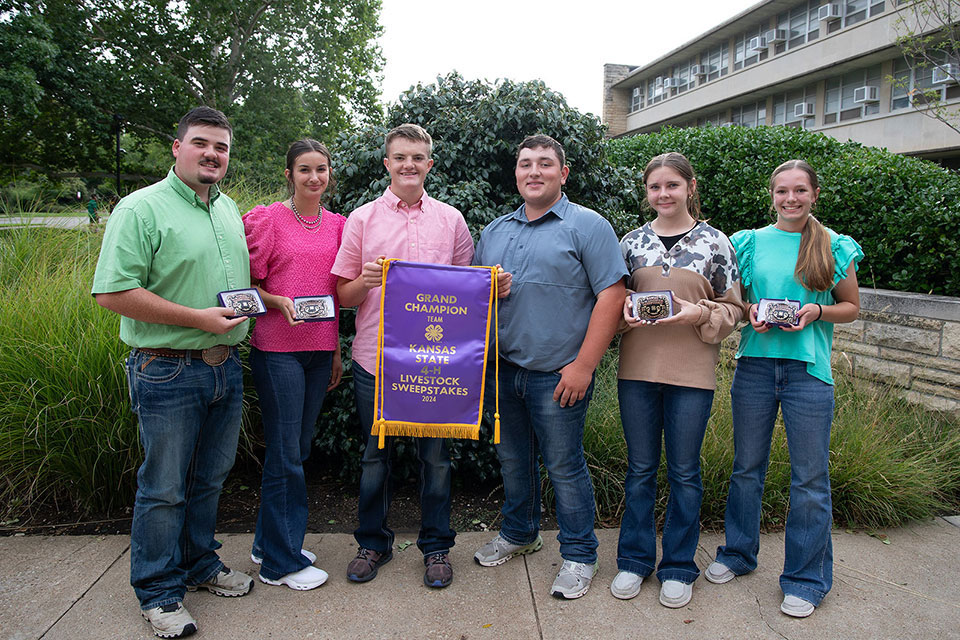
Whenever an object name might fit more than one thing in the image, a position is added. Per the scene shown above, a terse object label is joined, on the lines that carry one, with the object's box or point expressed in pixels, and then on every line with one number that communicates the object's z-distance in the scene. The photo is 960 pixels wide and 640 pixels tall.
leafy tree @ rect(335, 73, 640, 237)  4.29
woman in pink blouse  3.12
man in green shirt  2.66
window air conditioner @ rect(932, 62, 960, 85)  19.74
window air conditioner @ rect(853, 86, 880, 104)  25.48
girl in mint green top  3.01
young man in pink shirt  3.12
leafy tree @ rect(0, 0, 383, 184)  21.59
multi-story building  24.34
